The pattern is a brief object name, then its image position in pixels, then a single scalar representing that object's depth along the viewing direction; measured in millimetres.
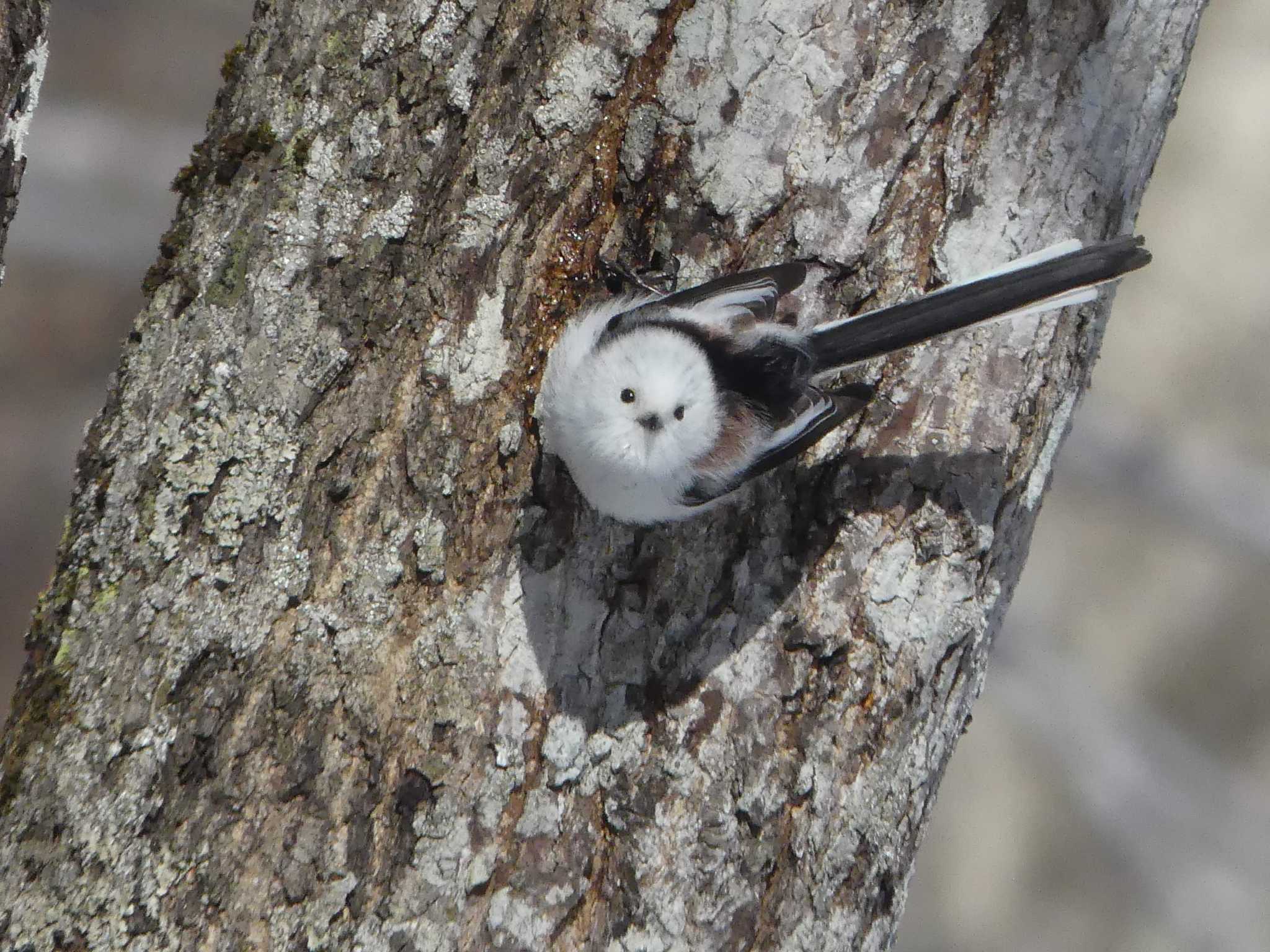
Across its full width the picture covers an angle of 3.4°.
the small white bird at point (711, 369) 4510
